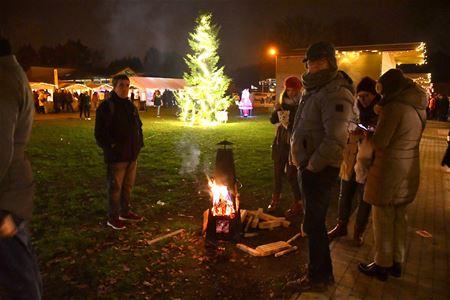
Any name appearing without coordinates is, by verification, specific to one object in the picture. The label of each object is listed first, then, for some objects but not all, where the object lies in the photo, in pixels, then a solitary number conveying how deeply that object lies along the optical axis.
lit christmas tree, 21.52
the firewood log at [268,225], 5.53
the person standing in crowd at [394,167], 3.67
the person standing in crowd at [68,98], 30.37
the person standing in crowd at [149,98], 42.75
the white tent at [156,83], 41.47
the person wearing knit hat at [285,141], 5.79
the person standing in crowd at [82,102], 24.98
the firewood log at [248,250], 4.67
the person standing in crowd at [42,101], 29.39
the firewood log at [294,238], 5.10
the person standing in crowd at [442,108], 26.23
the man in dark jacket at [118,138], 5.32
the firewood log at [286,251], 4.68
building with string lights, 15.37
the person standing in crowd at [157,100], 29.23
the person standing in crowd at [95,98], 29.91
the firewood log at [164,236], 5.03
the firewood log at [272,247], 4.68
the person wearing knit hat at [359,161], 4.54
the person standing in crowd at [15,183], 2.16
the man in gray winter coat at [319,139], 3.38
